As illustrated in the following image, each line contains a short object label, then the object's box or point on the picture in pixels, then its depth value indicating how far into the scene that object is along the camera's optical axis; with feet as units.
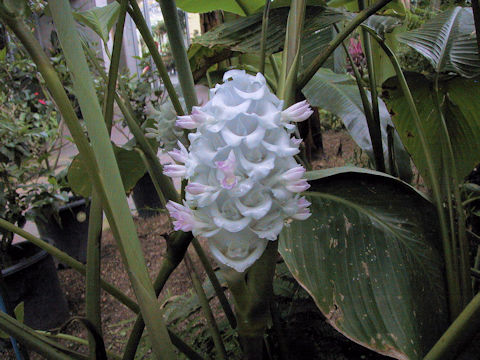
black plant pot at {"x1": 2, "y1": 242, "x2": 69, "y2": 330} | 4.75
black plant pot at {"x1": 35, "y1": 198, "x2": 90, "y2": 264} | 6.81
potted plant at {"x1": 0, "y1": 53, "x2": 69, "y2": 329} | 4.81
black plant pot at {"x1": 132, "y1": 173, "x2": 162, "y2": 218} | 8.42
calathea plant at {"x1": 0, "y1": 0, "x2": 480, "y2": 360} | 1.07
